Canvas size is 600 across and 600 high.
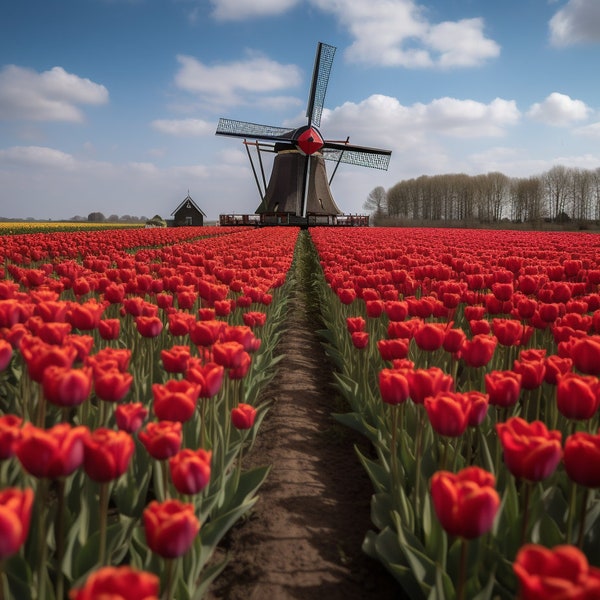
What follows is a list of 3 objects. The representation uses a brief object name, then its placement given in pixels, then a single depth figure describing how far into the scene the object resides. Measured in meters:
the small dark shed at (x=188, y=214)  60.38
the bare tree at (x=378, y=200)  107.50
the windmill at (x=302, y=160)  41.00
